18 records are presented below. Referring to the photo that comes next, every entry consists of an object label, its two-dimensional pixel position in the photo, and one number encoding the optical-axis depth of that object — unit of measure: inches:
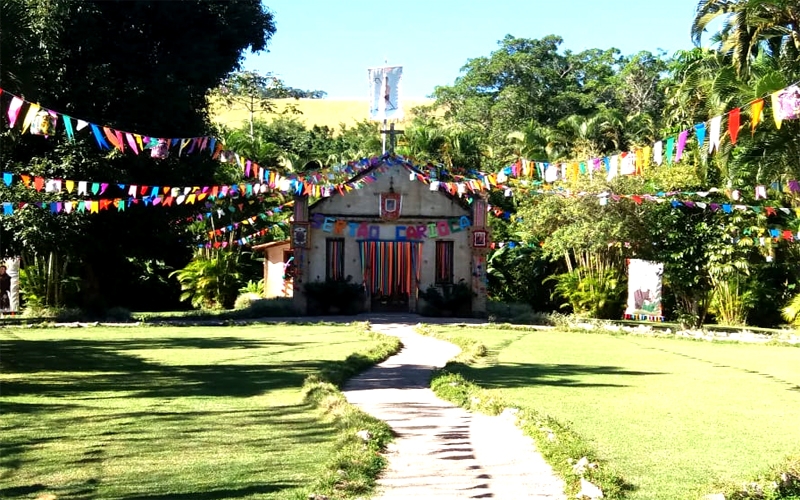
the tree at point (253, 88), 1701.2
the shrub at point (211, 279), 1375.5
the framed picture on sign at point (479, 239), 1175.0
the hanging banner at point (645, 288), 1130.0
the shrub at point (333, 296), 1146.7
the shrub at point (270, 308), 1155.3
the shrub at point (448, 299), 1149.7
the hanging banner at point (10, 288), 1075.9
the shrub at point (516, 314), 1120.8
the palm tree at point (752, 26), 765.6
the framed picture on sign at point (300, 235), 1165.7
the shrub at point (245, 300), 1291.8
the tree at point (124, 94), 921.5
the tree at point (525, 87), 2084.2
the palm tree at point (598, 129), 1759.4
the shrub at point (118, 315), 1095.0
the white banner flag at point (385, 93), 1251.2
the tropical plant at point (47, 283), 1173.1
